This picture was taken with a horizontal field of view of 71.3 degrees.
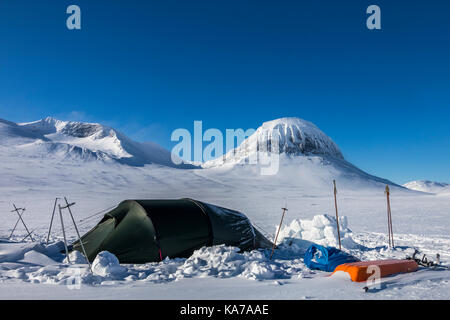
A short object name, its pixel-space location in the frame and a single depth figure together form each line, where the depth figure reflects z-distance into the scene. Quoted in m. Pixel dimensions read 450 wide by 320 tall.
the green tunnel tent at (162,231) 7.82
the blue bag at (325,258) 7.01
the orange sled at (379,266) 5.51
